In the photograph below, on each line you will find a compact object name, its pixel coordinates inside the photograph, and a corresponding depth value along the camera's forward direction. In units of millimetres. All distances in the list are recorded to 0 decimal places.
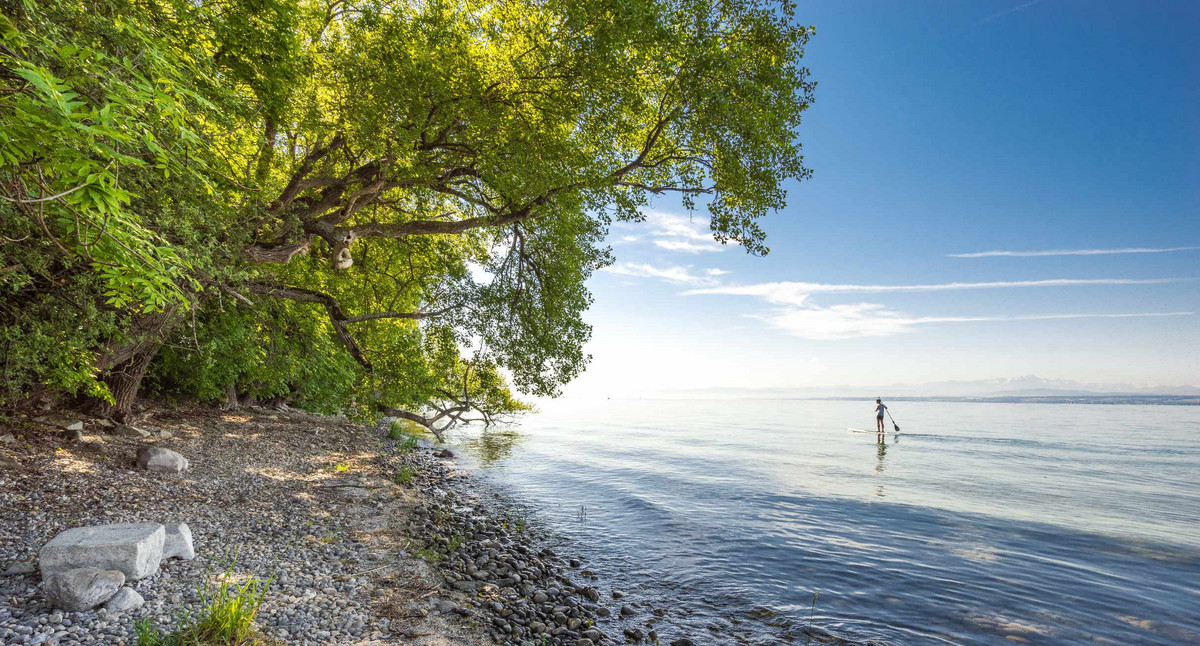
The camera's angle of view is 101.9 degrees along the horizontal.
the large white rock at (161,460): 10336
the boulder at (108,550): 5016
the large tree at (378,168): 6805
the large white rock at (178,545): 6232
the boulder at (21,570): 5156
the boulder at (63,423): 11047
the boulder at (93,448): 10539
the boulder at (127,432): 12648
